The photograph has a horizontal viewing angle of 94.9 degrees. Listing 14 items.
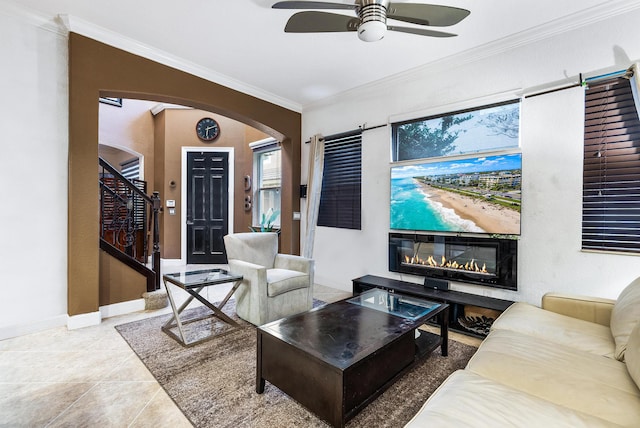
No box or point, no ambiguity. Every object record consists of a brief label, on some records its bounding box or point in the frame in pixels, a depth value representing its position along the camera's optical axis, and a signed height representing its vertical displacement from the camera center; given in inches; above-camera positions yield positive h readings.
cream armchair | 110.5 -26.7
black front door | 239.8 +5.0
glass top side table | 97.7 -26.8
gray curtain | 172.1 +12.1
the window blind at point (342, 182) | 159.0 +16.8
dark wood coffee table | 56.9 -30.7
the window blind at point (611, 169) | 88.5 +13.7
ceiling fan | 74.9 +52.1
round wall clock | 243.4 +68.9
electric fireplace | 110.4 -19.0
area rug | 63.7 -44.4
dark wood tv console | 103.3 -32.3
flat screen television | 109.3 +7.1
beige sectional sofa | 41.6 -28.7
